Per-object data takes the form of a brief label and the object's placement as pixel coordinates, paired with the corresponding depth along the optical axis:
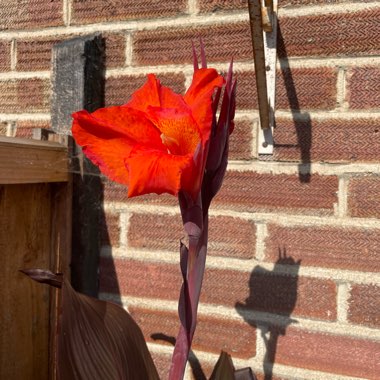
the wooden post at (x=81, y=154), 0.98
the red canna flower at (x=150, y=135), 0.51
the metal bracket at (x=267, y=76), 0.76
